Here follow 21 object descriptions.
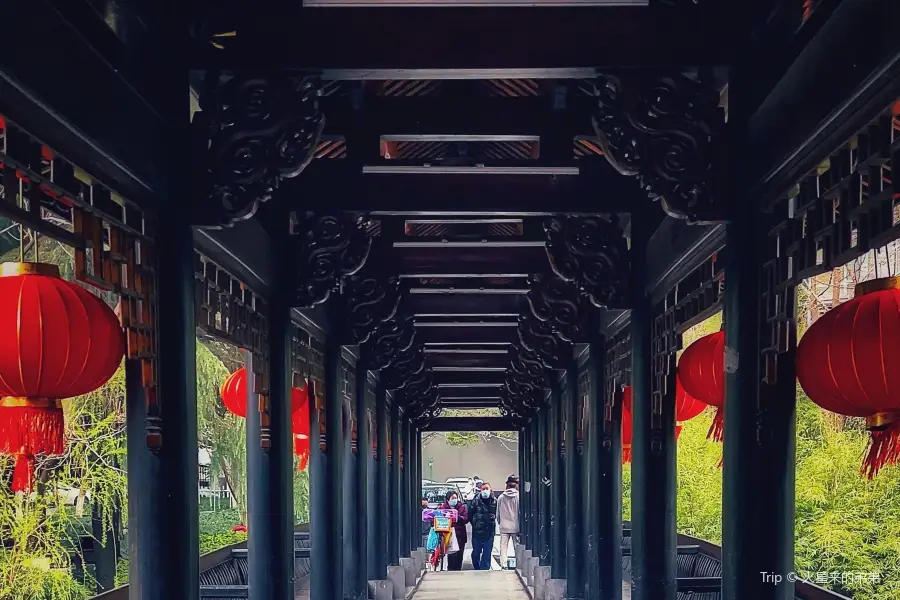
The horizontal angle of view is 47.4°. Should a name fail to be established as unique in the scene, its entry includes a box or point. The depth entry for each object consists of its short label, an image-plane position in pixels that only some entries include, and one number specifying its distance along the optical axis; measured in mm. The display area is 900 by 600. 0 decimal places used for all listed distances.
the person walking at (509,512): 23656
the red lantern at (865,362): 3137
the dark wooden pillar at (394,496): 18359
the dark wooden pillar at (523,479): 24734
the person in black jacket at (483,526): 21078
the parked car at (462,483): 37531
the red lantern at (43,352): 3174
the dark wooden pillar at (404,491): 21375
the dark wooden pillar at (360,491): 11383
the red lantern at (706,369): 5086
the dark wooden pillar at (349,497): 11320
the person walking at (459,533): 22250
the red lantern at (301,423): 7953
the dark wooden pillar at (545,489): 17359
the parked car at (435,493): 35062
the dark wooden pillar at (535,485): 19711
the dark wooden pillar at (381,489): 14609
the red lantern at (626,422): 9002
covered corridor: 3045
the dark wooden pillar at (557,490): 13938
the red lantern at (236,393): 7637
